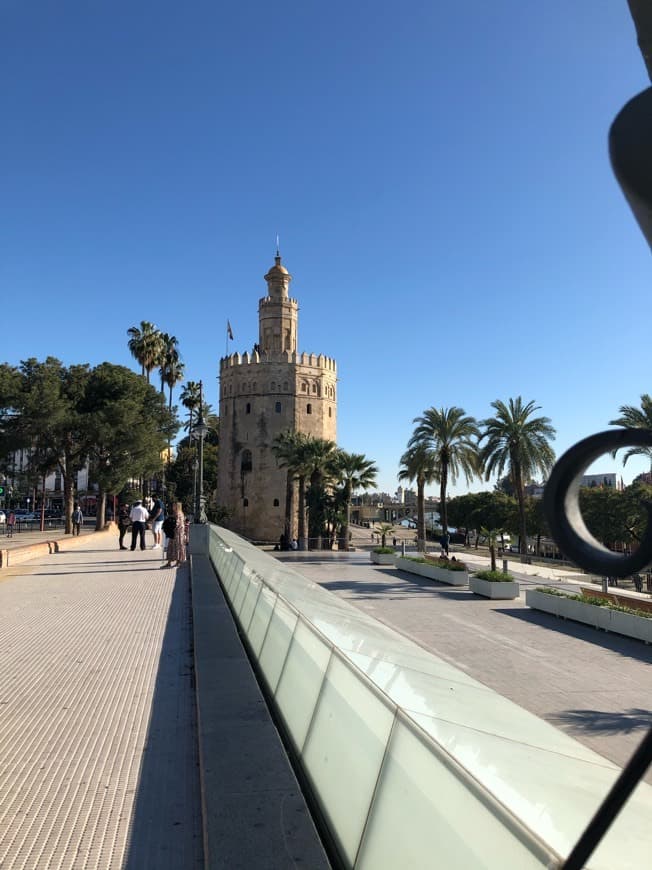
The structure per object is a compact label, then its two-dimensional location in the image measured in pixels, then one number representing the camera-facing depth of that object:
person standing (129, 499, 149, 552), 18.47
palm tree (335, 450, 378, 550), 39.95
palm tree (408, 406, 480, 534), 35.88
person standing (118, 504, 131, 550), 21.23
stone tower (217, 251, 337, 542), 59.66
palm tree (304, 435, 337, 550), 40.59
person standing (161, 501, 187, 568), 16.08
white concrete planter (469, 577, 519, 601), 18.53
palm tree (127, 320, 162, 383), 51.19
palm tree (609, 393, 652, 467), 21.22
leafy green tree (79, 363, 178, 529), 34.50
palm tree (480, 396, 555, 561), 30.78
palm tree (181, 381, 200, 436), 68.06
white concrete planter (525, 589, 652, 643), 13.07
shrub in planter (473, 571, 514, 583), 18.72
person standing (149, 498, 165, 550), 20.77
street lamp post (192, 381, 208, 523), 20.17
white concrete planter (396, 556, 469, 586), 21.44
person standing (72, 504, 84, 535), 31.38
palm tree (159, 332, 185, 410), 57.22
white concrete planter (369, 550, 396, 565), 28.52
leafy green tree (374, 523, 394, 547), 31.77
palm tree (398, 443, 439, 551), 36.62
